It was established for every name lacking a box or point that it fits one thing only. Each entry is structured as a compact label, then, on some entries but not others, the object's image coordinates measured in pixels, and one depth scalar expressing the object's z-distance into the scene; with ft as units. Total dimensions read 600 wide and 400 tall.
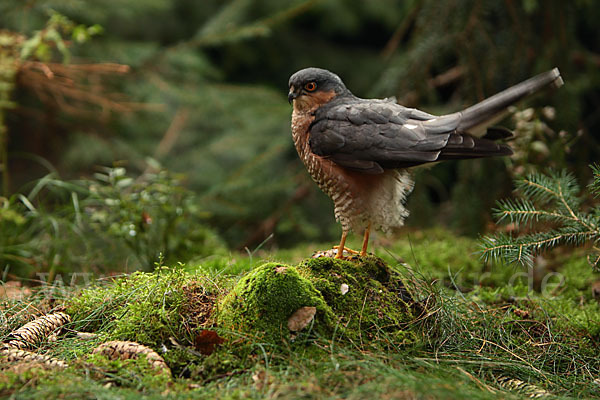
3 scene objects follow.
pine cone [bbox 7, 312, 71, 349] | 16.76
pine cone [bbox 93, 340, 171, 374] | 15.31
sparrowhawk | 18.53
